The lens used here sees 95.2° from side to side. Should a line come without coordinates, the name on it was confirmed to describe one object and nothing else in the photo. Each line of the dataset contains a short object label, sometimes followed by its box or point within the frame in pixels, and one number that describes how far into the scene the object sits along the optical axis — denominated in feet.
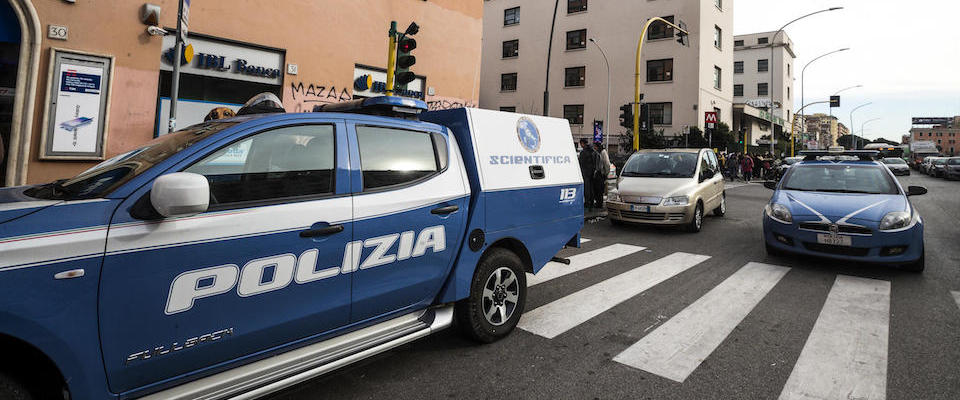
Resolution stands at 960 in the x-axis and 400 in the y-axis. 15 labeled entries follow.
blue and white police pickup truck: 5.67
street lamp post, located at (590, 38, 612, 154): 110.92
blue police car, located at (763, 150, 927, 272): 17.58
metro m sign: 66.74
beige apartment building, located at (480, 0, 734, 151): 102.78
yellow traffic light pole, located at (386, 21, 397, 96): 28.16
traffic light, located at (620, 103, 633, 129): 47.11
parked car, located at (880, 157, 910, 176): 96.51
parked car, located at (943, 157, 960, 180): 86.25
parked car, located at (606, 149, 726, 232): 27.25
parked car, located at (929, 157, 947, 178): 97.13
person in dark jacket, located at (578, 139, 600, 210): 36.40
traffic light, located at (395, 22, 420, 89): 27.86
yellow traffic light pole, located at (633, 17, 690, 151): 47.10
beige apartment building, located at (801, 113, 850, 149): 419.74
